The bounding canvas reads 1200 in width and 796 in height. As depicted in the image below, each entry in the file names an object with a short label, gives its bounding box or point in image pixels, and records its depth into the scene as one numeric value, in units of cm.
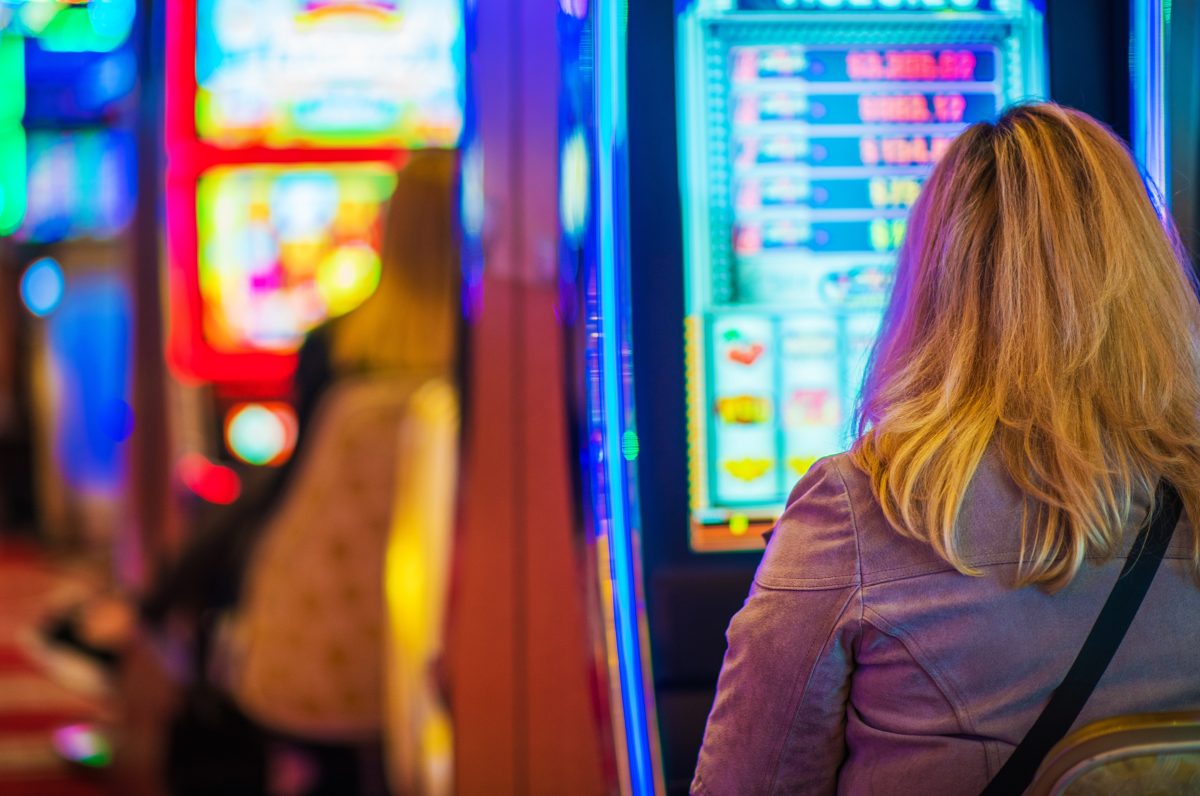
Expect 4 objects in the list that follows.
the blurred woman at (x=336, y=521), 425
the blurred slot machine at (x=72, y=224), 432
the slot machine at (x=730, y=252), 340
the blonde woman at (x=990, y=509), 301
